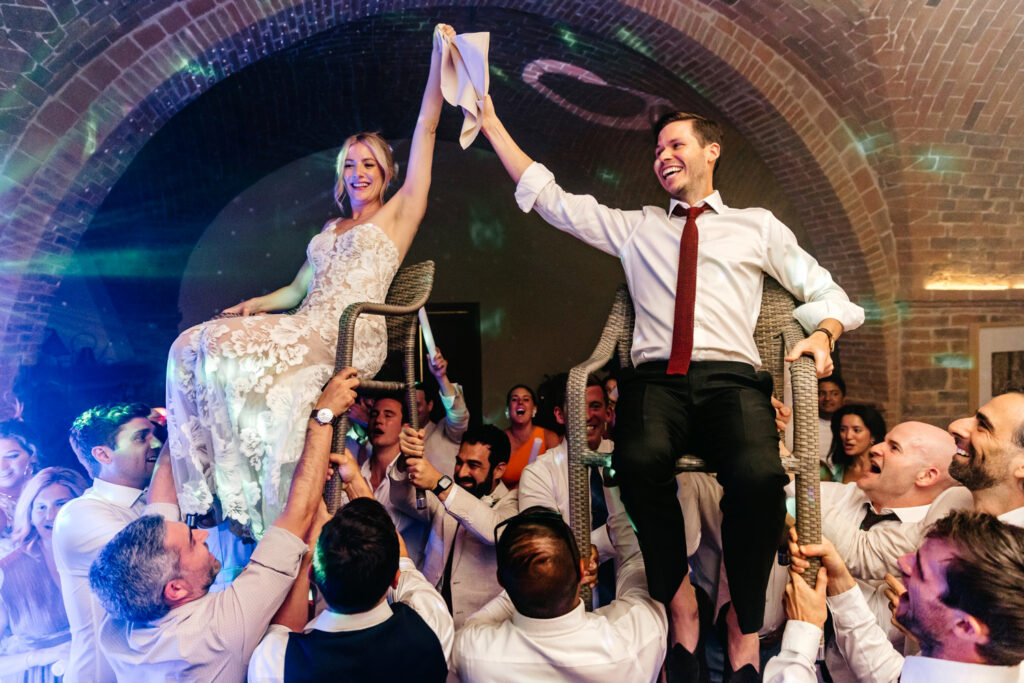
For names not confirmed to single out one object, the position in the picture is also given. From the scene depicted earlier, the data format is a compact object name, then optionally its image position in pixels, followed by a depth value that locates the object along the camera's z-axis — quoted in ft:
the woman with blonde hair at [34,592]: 9.93
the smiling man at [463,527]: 9.59
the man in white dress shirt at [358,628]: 6.32
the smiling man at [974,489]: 7.91
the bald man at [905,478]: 9.43
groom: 7.53
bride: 8.21
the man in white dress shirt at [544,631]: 6.74
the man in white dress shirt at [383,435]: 12.06
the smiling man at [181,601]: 6.80
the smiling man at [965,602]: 5.71
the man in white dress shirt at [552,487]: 9.86
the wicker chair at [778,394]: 7.75
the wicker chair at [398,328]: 8.23
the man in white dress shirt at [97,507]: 8.30
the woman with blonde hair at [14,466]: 11.47
